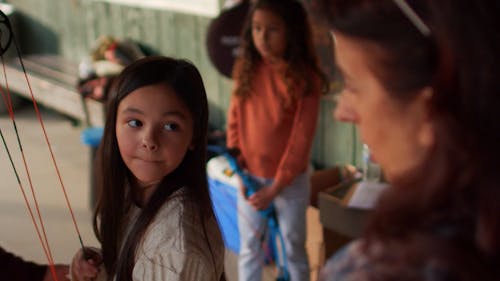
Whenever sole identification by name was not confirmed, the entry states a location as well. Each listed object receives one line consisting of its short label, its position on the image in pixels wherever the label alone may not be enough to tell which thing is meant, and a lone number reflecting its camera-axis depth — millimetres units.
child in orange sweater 2293
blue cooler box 2826
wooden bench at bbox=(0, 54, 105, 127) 4652
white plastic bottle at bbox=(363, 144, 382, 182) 2766
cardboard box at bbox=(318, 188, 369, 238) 2432
